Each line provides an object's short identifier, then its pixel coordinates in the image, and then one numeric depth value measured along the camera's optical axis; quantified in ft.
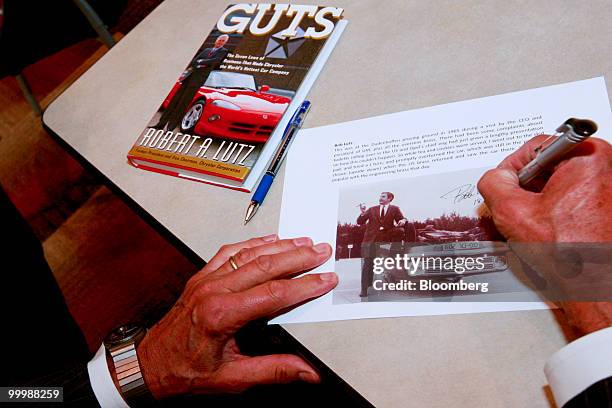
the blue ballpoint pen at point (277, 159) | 2.43
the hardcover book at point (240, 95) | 2.59
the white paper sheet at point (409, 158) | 2.06
